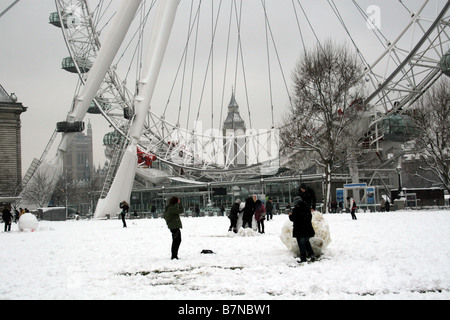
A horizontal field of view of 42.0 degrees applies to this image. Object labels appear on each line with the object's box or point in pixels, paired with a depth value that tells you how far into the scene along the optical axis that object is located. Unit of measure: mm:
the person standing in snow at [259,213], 21267
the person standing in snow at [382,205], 40344
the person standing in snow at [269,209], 33600
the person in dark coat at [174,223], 13109
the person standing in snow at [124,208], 28469
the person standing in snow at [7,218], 28984
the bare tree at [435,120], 44278
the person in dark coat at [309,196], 13828
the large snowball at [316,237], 12312
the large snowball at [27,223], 27797
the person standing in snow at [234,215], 20844
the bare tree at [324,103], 39906
